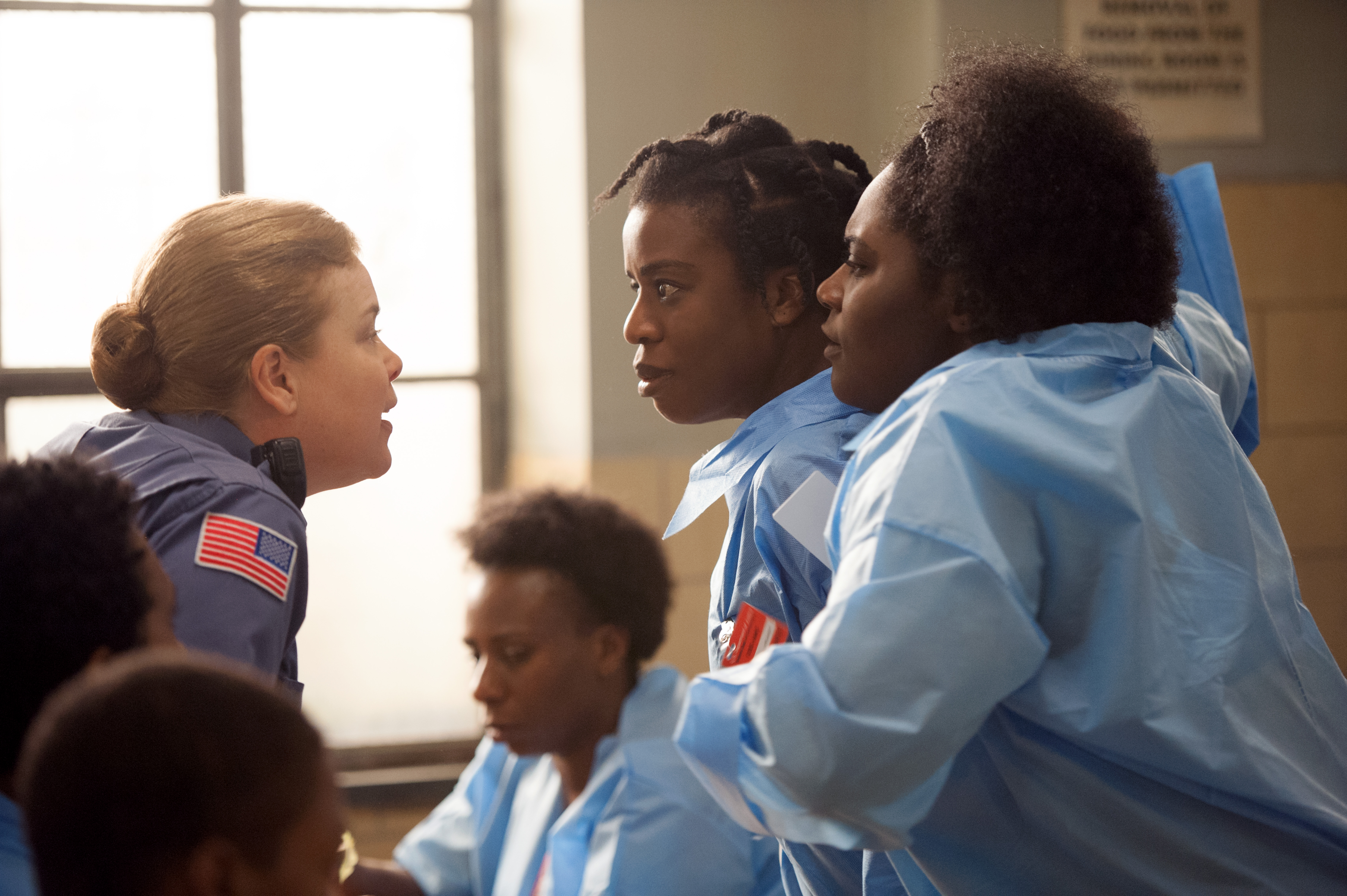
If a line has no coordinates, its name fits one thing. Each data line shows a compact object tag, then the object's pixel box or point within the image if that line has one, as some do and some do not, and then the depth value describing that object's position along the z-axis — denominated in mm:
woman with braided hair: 4891
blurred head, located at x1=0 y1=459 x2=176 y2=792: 4249
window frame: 7522
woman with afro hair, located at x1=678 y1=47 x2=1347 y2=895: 4178
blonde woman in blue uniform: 4471
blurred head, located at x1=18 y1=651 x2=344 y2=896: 4078
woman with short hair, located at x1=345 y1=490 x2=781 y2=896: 5032
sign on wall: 6398
